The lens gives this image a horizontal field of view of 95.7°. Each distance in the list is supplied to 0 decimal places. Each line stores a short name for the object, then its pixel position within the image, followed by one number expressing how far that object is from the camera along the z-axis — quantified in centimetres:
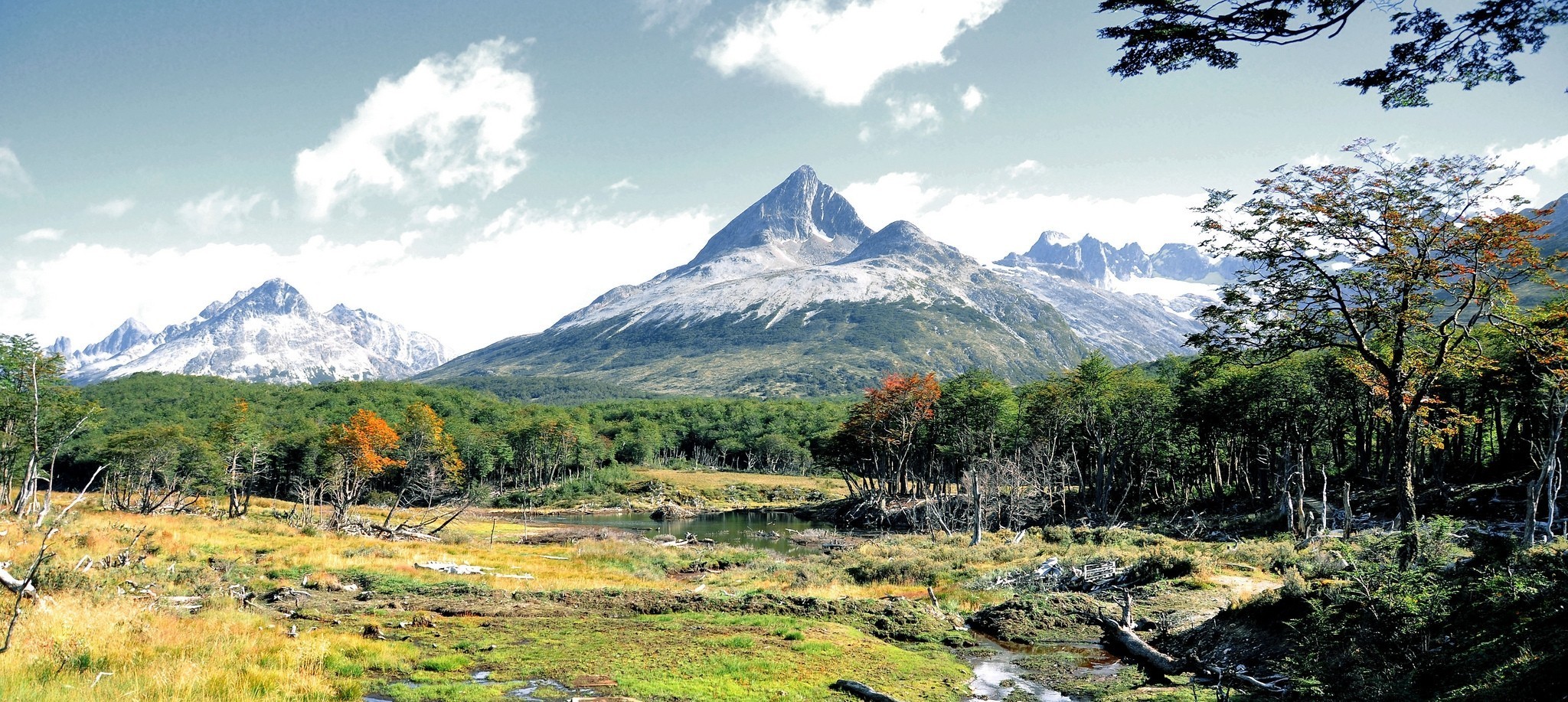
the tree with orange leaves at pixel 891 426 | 6350
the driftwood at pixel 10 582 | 1287
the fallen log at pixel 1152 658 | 1518
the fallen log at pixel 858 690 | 1372
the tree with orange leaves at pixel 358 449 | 5844
